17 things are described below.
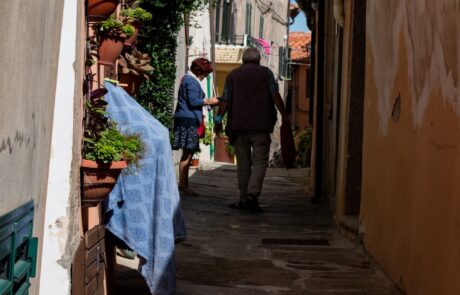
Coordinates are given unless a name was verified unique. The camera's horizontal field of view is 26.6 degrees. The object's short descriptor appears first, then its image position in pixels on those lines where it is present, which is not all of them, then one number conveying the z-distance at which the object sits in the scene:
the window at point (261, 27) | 35.88
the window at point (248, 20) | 32.31
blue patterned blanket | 4.82
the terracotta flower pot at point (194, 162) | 16.45
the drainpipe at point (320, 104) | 11.61
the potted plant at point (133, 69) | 6.27
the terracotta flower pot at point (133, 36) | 5.76
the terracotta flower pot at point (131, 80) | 6.37
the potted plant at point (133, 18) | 5.70
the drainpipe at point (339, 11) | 9.58
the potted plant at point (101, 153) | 4.30
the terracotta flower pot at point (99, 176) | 4.29
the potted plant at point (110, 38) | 5.15
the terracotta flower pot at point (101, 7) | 4.62
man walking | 10.22
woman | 10.73
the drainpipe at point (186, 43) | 15.52
